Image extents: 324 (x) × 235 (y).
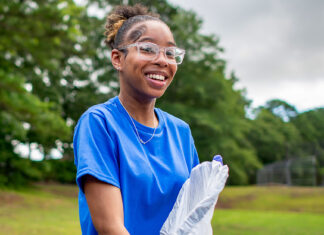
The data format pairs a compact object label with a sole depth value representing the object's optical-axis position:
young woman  1.29
